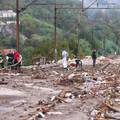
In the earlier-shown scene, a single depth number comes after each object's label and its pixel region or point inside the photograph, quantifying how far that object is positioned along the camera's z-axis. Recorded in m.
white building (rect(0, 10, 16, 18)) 99.95
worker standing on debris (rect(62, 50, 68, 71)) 33.41
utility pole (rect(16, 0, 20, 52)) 31.12
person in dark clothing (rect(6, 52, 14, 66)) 30.78
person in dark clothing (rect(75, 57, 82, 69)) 37.56
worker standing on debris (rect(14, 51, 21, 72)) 29.90
